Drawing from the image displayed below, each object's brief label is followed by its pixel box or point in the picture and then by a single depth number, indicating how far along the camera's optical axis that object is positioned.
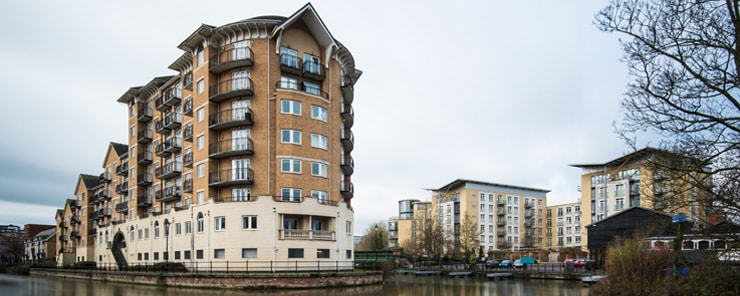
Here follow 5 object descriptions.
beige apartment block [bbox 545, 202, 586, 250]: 117.30
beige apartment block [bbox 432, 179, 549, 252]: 107.38
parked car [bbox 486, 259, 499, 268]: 64.26
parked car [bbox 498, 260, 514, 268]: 65.88
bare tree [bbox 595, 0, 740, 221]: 12.47
